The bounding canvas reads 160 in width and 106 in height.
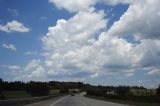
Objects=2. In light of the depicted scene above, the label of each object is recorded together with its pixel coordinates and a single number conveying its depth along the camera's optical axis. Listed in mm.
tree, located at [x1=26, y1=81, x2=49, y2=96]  42768
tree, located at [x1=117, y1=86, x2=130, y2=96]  45354
